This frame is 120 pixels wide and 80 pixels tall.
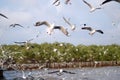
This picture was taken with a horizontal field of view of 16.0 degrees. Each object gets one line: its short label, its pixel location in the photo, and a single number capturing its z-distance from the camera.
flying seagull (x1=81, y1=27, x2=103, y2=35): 22.91
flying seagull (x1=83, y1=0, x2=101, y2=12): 22.30
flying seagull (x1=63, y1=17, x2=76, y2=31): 23.14
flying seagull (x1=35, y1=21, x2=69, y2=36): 21.12
